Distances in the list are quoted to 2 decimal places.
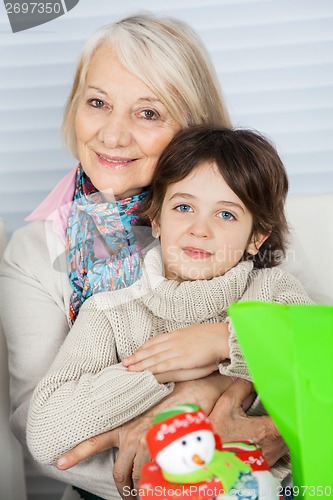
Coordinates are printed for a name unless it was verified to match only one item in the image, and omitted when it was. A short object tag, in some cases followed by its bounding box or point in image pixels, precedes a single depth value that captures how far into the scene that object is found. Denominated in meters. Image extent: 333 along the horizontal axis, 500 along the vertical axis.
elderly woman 1.59
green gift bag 1.22
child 1.43
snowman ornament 1.20
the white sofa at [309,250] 1.67
